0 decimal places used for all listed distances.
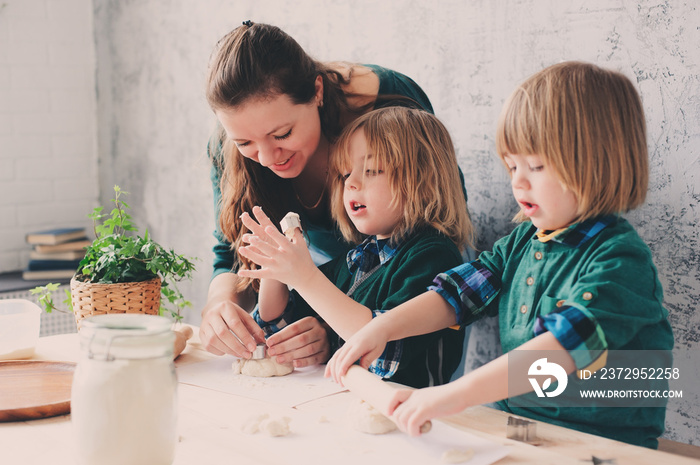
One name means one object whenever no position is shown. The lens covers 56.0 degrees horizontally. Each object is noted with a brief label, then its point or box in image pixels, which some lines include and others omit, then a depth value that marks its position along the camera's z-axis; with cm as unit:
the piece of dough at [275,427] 90
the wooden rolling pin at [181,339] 126
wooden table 83
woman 129
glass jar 71
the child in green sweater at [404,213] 128
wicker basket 128
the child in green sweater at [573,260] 90
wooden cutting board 96
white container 124
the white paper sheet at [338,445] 83
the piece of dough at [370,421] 90
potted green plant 129
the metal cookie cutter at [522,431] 89
